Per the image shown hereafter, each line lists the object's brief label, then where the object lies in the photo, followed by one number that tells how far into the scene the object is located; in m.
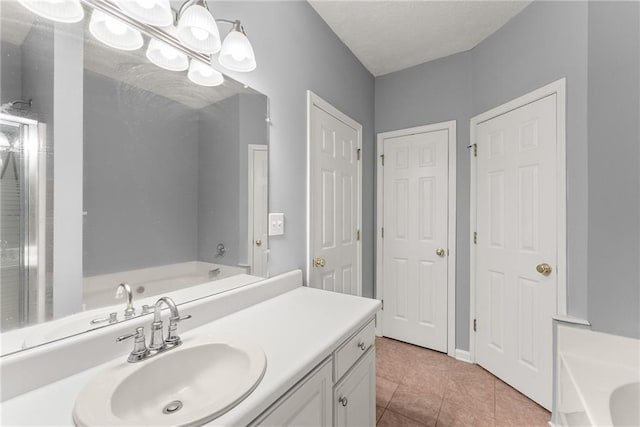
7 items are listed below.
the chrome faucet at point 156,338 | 0.78
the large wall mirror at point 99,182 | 0.71
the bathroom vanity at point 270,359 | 0.64
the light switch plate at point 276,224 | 1.49
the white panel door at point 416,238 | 2.40
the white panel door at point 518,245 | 1.71
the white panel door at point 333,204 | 1.85
